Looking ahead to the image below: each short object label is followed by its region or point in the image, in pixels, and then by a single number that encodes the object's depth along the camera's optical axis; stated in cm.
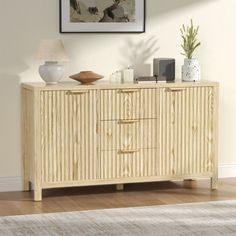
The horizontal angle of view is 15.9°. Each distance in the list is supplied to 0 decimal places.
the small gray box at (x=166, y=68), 701
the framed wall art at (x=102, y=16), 694
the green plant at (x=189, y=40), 710
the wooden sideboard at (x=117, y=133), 652
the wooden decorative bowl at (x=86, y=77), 671
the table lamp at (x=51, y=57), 662
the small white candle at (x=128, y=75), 688
